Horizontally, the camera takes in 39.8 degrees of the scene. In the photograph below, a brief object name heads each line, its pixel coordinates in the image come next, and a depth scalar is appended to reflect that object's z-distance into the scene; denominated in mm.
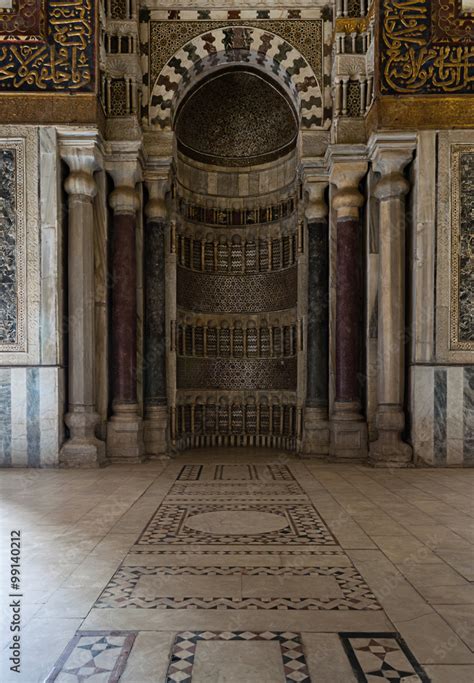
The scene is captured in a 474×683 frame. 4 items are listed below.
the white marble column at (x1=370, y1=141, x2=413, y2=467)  7645
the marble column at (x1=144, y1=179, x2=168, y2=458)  8758
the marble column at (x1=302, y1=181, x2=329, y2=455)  8766
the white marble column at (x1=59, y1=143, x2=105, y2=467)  7543
